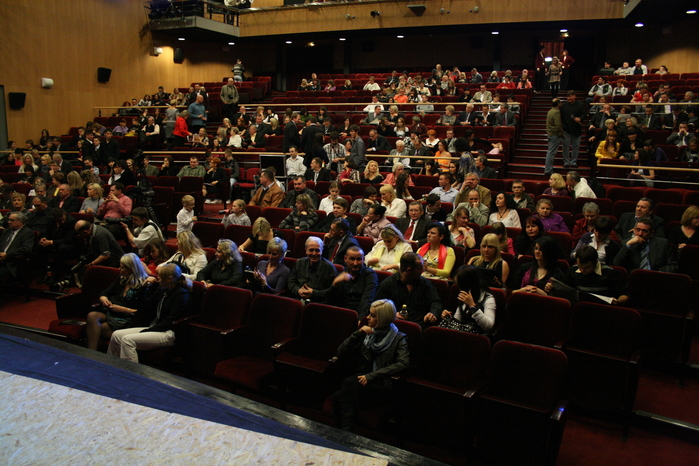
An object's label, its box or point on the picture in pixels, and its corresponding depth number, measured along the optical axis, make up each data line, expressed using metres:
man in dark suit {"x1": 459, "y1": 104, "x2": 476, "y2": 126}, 9.05
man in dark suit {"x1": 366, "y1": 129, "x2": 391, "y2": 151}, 8.13
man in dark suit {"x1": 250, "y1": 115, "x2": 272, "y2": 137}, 9.64
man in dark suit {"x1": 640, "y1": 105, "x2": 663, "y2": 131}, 8.45
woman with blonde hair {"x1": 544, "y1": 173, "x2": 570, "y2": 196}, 5.59
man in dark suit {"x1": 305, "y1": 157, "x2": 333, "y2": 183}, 6.93
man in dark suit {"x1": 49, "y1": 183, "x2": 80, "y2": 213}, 6.42
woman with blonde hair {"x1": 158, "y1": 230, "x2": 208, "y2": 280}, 4.28
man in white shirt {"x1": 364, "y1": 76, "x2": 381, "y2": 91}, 12.54
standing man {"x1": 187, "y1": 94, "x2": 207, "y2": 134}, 10.80
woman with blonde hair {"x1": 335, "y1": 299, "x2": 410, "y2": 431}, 2.74
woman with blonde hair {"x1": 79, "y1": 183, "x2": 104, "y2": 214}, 6.23
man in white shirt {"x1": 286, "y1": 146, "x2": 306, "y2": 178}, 7.45
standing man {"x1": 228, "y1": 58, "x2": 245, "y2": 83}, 14.50
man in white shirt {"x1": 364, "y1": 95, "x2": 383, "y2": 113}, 10.08
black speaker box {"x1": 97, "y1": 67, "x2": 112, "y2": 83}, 13.35
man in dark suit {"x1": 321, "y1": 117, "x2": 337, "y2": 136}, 9.19
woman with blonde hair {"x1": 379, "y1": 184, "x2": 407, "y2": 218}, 5.38
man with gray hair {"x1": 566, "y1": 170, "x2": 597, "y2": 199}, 5.61
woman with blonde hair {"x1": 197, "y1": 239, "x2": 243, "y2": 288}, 4.01
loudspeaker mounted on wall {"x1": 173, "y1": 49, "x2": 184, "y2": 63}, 15.64
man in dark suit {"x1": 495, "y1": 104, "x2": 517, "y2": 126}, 8.94
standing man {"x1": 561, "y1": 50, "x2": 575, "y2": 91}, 14.30
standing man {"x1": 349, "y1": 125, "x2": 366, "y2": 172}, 7.34
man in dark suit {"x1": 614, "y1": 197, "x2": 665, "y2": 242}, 4.36
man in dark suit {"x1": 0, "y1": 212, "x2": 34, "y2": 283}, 5.11
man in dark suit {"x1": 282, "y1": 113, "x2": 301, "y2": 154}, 8.08
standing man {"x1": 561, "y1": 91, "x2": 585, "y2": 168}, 7.63
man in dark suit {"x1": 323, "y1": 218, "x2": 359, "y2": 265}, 4.29
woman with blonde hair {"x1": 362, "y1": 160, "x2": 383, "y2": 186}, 6.71
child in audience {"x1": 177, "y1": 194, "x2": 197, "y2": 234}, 5.66
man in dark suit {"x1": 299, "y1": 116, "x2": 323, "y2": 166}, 7.88
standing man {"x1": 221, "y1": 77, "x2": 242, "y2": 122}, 11.95
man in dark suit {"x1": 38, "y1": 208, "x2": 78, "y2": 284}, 5.43
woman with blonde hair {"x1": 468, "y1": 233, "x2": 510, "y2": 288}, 3.66
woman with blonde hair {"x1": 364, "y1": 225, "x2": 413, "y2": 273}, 4.09
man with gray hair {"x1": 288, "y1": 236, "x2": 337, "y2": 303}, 3.80
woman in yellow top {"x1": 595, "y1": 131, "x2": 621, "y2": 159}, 7.18
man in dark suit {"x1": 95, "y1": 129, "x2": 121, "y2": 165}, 9.66
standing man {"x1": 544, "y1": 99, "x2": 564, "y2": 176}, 7.70
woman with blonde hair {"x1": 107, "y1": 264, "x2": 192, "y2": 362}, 3.42
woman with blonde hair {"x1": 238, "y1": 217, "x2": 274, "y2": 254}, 4.64
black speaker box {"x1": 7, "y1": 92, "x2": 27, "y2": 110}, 11.41
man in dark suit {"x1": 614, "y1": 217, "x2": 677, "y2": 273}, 3.88
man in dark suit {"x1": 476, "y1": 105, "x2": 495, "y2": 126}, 8.94
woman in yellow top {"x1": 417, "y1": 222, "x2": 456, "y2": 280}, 3.95
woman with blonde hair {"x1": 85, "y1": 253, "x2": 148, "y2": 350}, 3.64
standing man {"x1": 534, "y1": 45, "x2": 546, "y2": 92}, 14.18
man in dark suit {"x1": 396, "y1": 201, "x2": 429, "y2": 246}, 4.61
